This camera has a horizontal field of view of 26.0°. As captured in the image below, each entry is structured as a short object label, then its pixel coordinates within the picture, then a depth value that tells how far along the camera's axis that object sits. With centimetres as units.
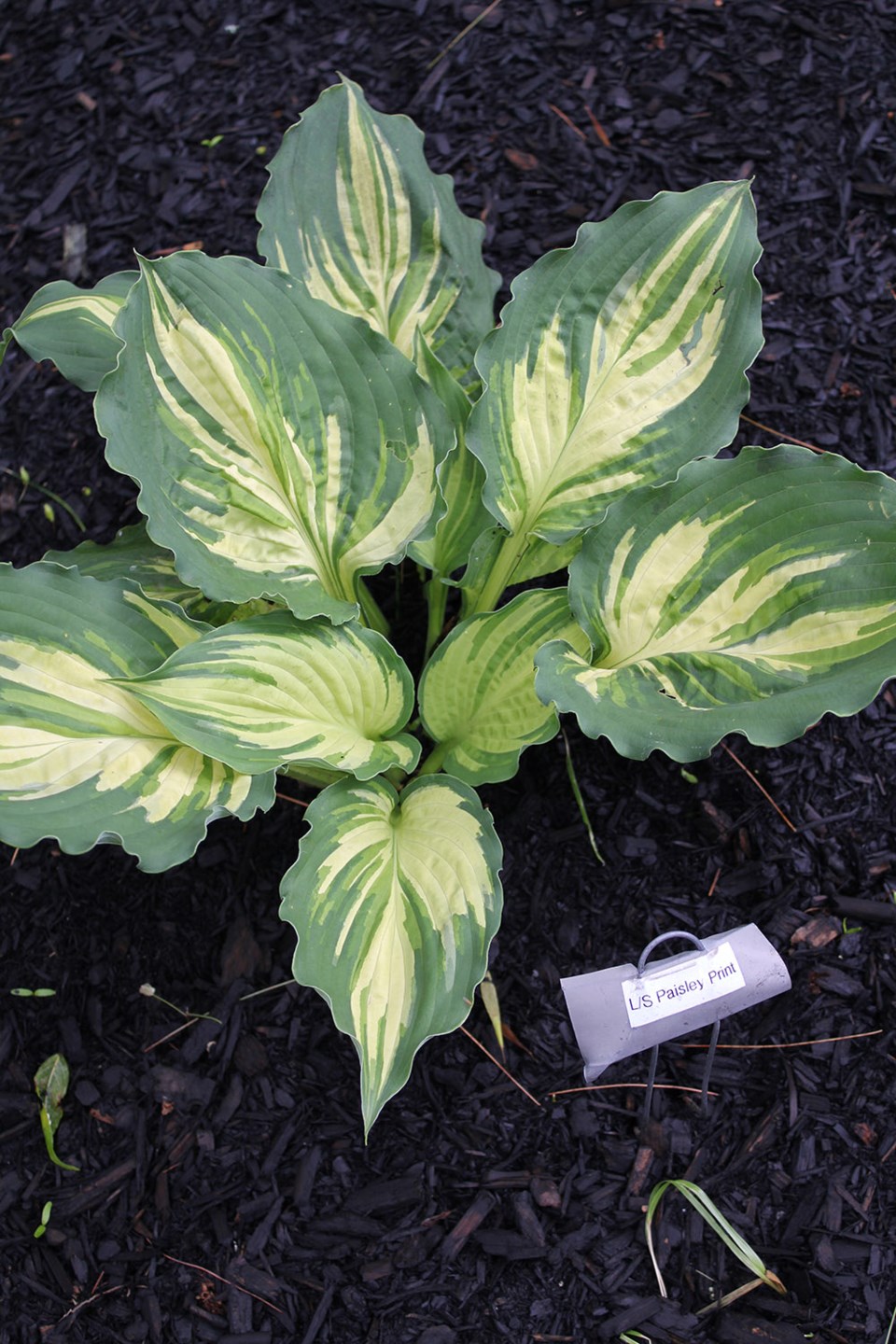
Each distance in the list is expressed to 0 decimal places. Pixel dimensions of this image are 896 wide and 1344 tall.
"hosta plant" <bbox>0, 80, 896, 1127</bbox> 76
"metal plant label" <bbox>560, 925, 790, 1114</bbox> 76
